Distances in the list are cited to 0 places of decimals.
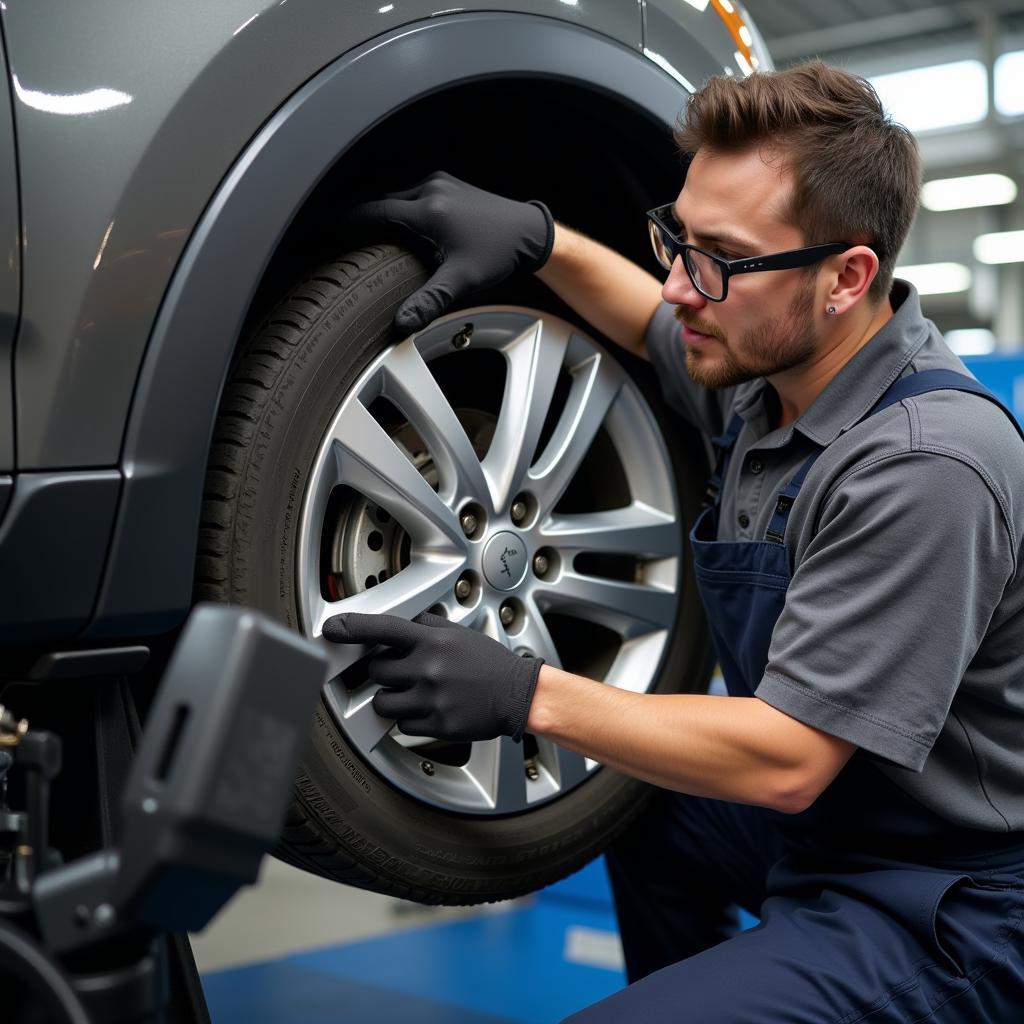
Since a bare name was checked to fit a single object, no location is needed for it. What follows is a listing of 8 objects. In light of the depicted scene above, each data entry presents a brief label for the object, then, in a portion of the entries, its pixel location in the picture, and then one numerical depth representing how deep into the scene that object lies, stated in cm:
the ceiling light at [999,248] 1196
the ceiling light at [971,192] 1059
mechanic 122
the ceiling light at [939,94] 901
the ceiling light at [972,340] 1538
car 98
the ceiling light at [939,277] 1287
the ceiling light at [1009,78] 879
